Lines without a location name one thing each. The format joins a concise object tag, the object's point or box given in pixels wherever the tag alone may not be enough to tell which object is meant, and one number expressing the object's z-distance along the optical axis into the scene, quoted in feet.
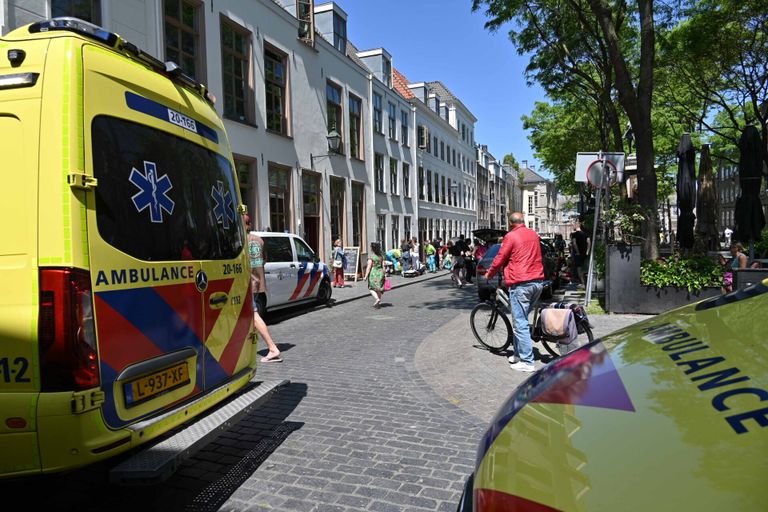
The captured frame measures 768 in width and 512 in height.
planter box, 30.48
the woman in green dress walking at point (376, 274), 40.22
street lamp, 59.39
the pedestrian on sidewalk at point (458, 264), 56.05
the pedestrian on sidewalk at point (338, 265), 58.13
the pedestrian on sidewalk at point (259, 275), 21.33
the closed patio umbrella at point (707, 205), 45.27
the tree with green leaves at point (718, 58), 45.78
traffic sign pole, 32.17
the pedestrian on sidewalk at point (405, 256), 75.56
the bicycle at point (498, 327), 20.87
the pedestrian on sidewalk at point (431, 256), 83.76
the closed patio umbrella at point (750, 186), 30.35
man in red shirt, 19.45
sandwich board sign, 64.64
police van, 33.99
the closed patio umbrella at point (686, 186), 35.94
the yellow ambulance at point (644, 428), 3.70
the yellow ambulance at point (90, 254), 7.91
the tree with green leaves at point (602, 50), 32.71
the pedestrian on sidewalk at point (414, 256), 76.84
